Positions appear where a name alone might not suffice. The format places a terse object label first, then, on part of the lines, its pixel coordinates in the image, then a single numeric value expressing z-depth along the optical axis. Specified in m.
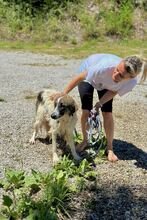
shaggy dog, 5.55
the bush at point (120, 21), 16.45
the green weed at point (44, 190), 4.54
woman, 5.33
